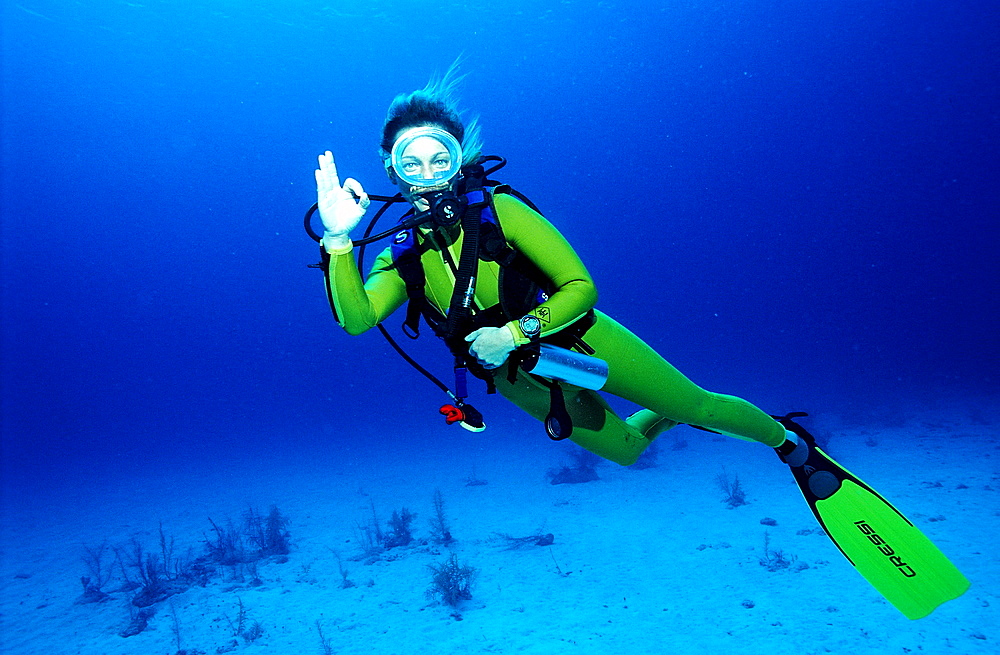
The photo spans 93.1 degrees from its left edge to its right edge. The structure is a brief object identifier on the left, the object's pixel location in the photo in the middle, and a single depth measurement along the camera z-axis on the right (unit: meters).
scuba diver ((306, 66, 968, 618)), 2.39
